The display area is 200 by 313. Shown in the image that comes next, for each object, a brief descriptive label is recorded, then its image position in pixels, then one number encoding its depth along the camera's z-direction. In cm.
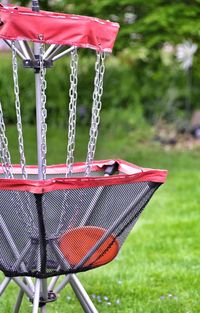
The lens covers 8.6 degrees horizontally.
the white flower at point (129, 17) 1484
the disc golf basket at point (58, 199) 488
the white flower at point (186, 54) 1892
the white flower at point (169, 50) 2132
